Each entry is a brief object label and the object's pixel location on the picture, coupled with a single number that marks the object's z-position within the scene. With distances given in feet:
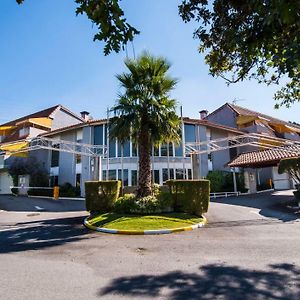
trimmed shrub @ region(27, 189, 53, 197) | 102.57
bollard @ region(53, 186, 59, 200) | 92.89
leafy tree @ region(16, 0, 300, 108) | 10.76
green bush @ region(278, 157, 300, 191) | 62.69
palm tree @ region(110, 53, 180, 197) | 52.60
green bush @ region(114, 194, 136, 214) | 48.93
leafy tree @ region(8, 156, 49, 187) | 107.96
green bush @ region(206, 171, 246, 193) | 96.77
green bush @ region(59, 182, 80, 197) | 98.78
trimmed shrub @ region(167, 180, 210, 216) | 49.44
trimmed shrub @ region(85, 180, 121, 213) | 52.75
